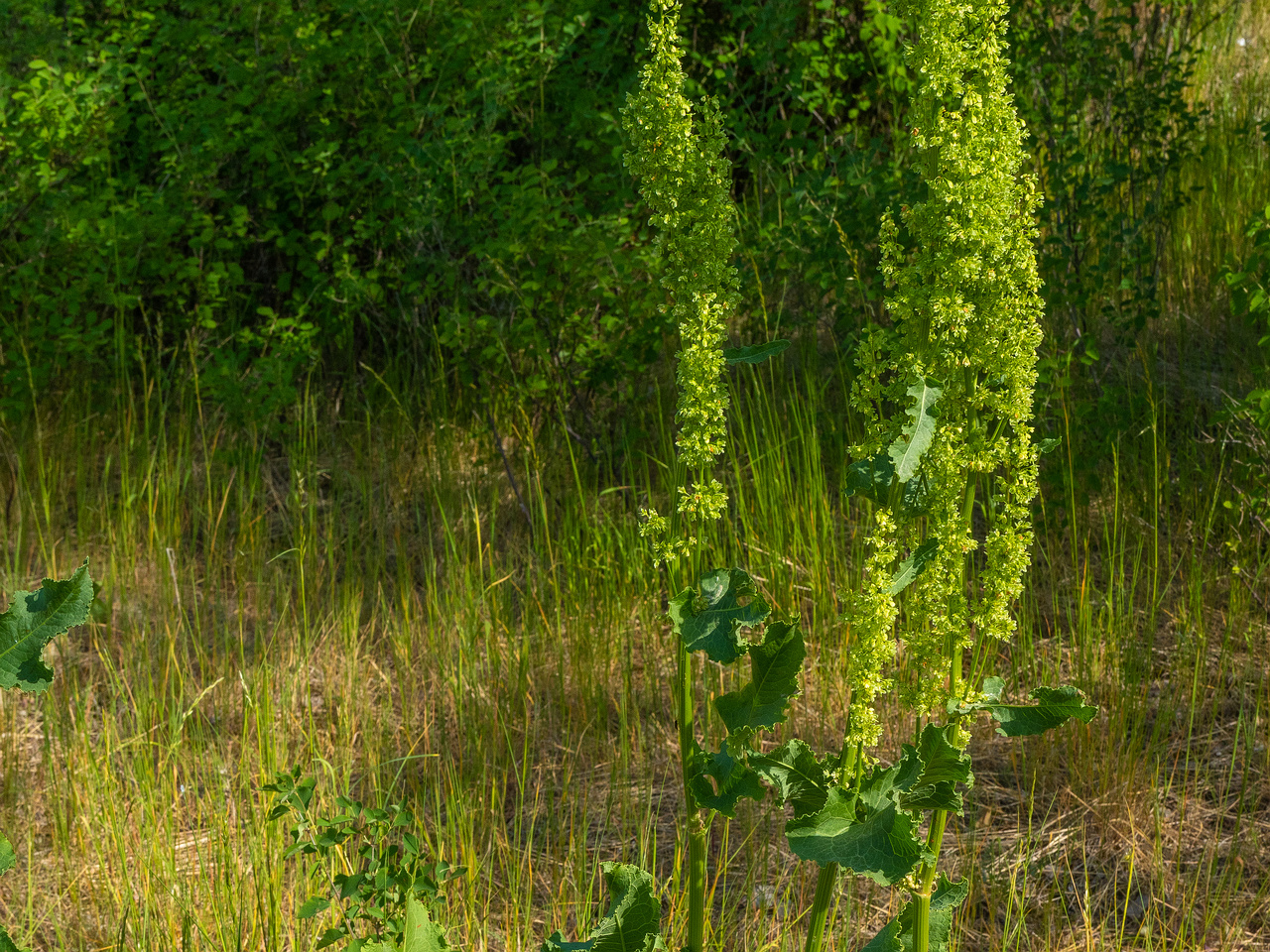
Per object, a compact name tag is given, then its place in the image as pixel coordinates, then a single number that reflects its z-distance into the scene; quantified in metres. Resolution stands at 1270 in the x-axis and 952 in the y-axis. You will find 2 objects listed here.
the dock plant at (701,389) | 3.27
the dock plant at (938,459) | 3.24
